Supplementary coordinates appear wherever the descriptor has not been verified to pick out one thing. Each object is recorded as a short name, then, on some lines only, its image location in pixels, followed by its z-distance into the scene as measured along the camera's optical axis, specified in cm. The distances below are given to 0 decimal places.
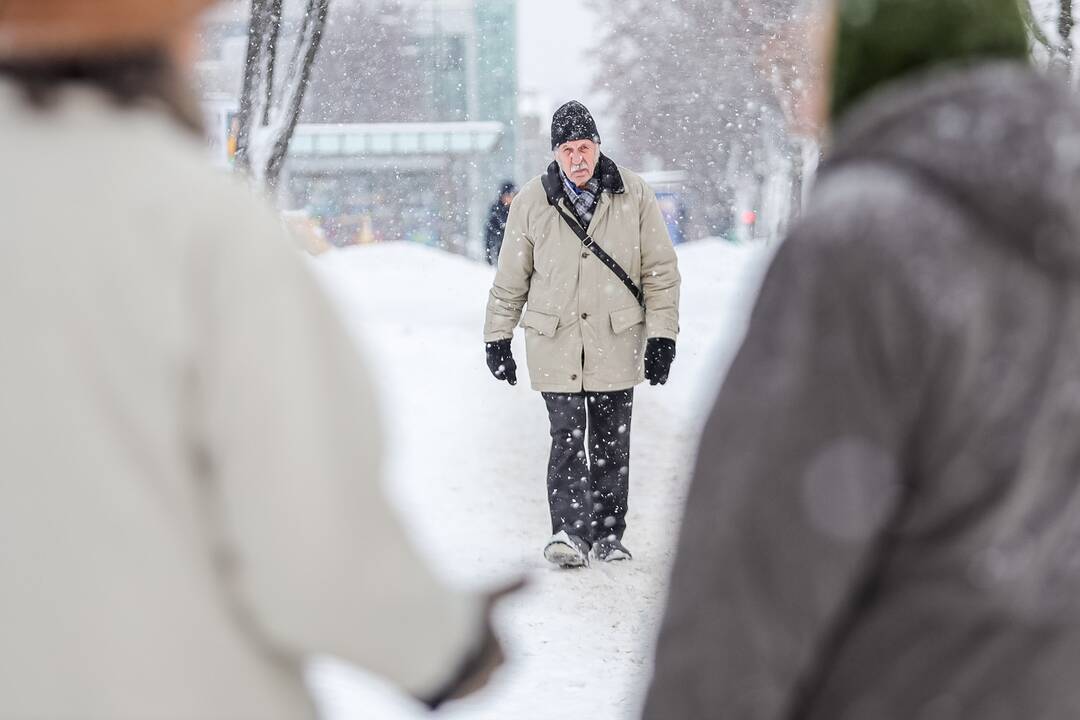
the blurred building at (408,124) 4372
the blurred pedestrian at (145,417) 237
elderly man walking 1190
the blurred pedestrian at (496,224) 2150
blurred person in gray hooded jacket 253
